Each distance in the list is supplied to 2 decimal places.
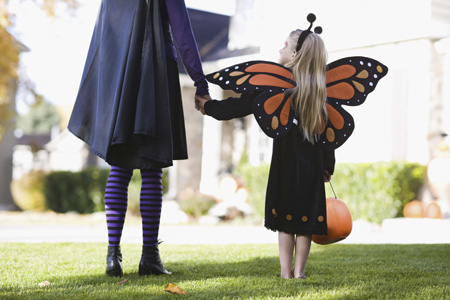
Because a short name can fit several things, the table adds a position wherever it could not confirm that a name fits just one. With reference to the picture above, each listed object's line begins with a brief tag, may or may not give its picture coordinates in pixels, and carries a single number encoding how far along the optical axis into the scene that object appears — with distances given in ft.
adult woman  9.58
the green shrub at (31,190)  44.29
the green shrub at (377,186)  26.86
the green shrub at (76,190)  43.16
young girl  9.90
